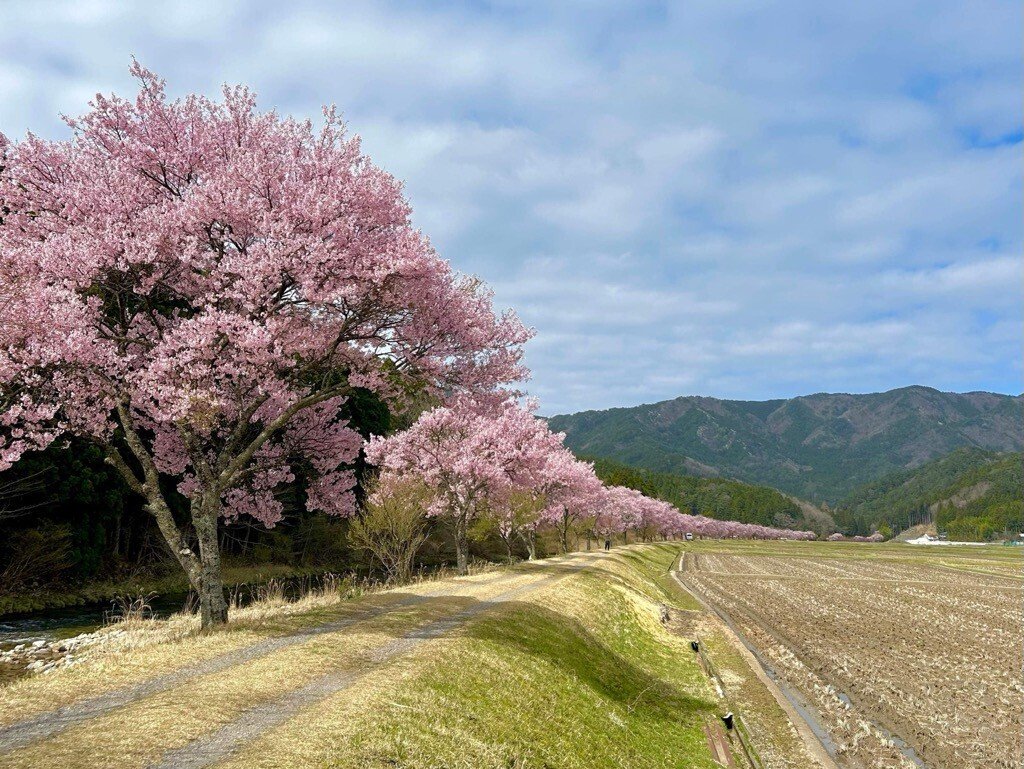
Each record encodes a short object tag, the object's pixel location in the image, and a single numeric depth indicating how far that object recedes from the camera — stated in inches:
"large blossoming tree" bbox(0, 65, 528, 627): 617.9
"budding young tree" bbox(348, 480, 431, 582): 1398.9
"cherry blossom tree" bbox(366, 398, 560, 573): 1584.6
